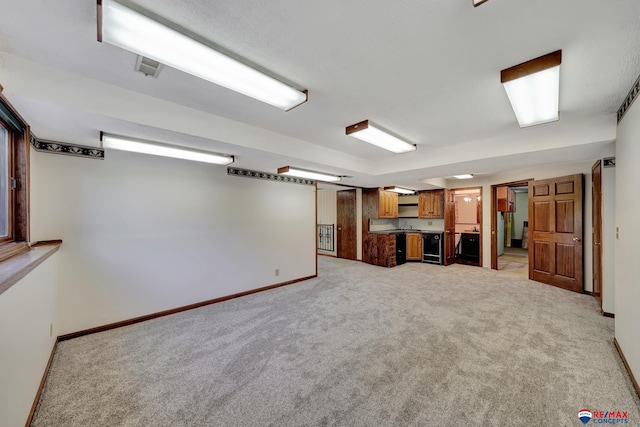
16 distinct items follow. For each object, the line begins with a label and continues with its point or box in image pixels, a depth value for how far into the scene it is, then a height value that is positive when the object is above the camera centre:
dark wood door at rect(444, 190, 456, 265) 6.72 -0.37
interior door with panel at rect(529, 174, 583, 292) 4.32 -0.33
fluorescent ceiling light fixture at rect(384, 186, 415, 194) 6.75 +0.70
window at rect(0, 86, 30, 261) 2.03 +0.27
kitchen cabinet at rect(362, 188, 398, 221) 6.79 +0.30
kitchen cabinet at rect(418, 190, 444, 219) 6.95 +0.29
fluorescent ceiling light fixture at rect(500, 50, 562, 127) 1.63 +0.96
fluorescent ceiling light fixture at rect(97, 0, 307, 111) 1.19 +0.94
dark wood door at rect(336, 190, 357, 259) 7.34 -0.30
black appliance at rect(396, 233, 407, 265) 6.76 -0.97
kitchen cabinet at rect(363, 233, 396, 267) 6.43 -0.95
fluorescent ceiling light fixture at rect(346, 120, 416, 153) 2.70 +0.94
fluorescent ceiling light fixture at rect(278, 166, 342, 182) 4.08 +0.73
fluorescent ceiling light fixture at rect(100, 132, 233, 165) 2.43 +0.73
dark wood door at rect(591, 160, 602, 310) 3.65 -0.12
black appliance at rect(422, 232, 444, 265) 6.71 -0.93
